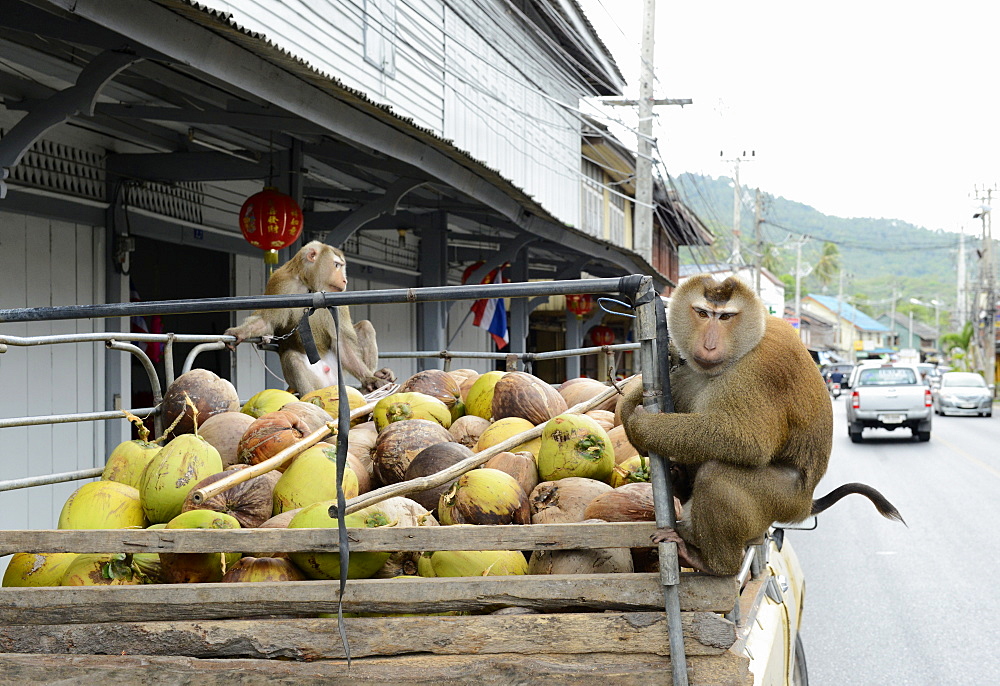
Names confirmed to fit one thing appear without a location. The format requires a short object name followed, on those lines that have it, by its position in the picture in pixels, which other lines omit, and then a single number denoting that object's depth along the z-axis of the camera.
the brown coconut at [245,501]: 2.79
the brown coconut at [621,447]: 3.45
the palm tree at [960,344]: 57.34
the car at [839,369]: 53.82
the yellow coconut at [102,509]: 2.85
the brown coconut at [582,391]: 4.22
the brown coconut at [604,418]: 3.81
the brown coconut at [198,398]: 3.78
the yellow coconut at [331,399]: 3.91
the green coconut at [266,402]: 3.89
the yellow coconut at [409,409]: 3.71
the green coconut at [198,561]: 2.48
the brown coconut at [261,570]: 2.43
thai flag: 12.73
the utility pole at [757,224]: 41.51
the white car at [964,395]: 30.27
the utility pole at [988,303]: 44.62
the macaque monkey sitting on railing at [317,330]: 5.61
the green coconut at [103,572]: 2.56
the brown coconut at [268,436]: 3.19
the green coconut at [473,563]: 2.51
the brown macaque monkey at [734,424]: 2.40
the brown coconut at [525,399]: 3.69
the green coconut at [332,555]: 2.48
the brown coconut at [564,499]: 2.81
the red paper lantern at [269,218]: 7.13
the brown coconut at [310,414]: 3.45
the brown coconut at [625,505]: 2.60
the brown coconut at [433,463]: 2.99
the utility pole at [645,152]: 16.80
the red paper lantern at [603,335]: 21.89
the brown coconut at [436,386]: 4.24
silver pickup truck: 20.38
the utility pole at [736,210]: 32.28
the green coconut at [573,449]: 3.04
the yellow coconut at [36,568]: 2.70
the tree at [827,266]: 108.01
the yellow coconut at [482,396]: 4.09
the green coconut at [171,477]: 2.89
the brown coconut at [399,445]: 3.20
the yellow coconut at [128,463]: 3.20
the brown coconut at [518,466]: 3.07
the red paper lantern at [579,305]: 15.66
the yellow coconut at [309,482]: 2.86
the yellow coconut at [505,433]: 3.35
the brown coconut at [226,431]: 3.46
